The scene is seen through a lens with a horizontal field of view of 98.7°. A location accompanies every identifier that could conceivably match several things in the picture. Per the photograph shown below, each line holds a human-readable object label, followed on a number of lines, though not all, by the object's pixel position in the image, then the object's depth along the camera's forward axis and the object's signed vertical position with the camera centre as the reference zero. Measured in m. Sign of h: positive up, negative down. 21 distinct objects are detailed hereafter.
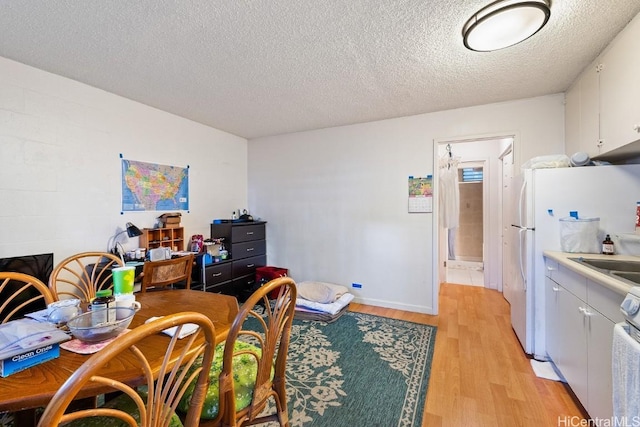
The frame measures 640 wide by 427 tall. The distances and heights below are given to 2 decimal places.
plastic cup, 1.30 -0.32
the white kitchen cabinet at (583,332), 1.37 -0.74
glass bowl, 1.04 -0.45
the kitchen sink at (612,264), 1.77 -0.36
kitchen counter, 1.26 -0.34
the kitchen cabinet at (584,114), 2.08 +0.80
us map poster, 2.87 +0.29
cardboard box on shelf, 3.12 -0.08
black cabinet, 3.25 -0.67
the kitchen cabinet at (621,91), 1.61 +0.76
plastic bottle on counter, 1.97 -0.27
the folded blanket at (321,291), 3.37 -1.02
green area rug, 1.69 -1.24
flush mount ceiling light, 1.47 +1.07
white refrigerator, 2.02 -0.01
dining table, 0.77 -0.52
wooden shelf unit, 2.94 -0.30
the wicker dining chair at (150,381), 0.58 -0.45
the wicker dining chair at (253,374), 0.97 -0.74
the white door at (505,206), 3.71 +0.05
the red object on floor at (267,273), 3.81 -0.87
